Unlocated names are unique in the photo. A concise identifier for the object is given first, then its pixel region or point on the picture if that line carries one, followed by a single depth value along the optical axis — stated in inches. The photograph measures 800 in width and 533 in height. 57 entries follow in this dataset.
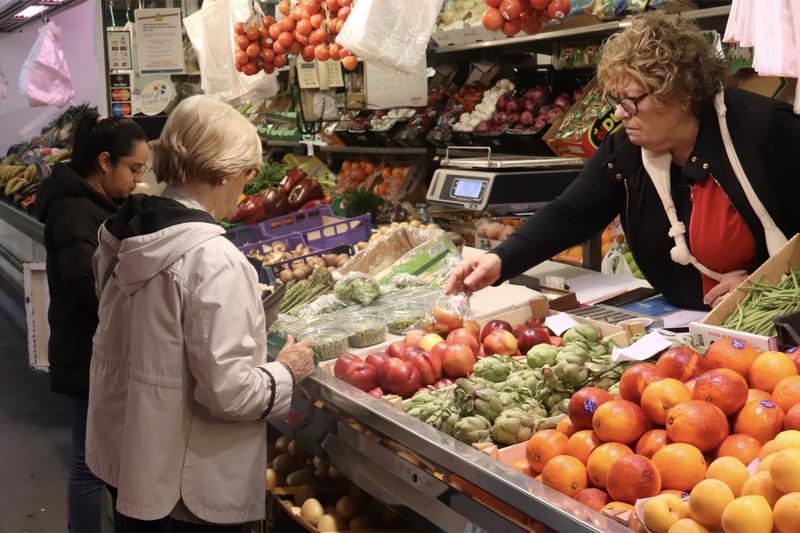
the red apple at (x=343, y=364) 98.4
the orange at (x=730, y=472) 58.9
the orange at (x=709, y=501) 55.6
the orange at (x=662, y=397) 67.6
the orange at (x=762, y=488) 55.1
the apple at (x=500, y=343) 99.8
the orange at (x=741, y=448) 62.1
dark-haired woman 131.4
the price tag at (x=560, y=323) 101.3
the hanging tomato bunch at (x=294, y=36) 197.8
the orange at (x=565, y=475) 66.3
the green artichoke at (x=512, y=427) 77.1
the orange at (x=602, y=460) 65.9
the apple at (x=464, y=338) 100.3
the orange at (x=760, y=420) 63.9
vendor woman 101.2
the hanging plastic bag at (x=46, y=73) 383.6
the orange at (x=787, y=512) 51.8
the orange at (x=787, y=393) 66.1
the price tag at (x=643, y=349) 79.2
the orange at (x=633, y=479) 61.9
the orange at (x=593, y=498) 64.2
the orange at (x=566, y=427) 75.4
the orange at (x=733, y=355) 72.2
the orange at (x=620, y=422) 68.4
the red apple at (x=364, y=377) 95.8
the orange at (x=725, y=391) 65.9
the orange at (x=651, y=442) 66.2
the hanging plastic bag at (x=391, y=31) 160.2
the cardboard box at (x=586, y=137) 179.0
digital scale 142.2
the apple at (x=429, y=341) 102.6
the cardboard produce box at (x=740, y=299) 81.9
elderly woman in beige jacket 80.8
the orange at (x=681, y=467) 62.1
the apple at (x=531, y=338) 101.1
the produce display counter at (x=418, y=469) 64.5
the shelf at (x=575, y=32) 154.5
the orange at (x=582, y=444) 69.7
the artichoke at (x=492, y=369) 90.2
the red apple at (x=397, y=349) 99.2
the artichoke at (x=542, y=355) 89.6
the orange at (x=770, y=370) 69.6
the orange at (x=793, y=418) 63.1
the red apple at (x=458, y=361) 95.7
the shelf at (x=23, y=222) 257.9
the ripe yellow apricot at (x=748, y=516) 52.7
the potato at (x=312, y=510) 106.3
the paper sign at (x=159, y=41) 228.1
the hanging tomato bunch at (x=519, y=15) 157.5
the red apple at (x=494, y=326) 104.2
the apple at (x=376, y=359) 97.4
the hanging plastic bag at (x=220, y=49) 222.1
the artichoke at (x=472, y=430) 77.4
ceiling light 390.7
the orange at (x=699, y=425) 63.7
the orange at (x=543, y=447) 71.3
